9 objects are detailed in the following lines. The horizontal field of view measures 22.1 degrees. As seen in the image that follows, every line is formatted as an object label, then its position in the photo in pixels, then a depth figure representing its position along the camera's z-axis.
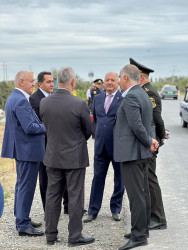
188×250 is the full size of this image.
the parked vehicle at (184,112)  18.66
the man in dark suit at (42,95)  6.39
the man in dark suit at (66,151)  5.27
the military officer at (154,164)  5.77
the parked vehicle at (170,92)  51.41
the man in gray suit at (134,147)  5.08
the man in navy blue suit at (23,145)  5.59
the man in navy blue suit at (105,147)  6.28
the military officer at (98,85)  15.45
